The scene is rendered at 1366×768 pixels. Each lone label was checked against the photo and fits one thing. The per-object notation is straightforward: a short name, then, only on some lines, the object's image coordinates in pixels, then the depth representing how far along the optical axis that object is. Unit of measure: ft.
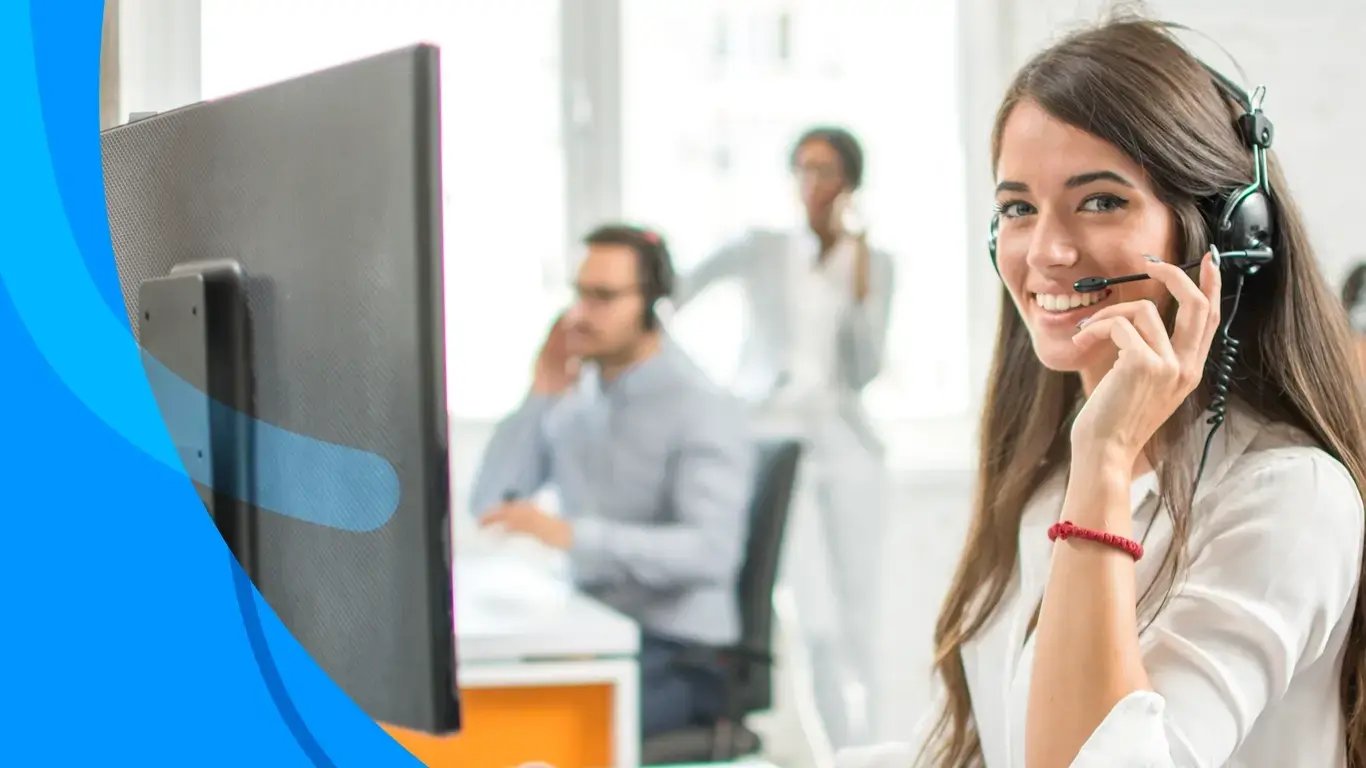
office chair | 10.57
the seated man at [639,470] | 11.52
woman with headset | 6.50
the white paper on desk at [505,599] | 9.19
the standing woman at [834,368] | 15.48
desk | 8.85
